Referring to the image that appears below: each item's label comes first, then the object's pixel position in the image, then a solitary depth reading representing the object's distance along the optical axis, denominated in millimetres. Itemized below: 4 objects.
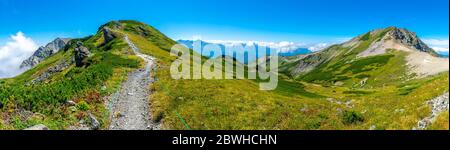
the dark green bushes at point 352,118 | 33584
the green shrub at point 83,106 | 37703
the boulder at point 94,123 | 34359
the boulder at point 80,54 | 89925
